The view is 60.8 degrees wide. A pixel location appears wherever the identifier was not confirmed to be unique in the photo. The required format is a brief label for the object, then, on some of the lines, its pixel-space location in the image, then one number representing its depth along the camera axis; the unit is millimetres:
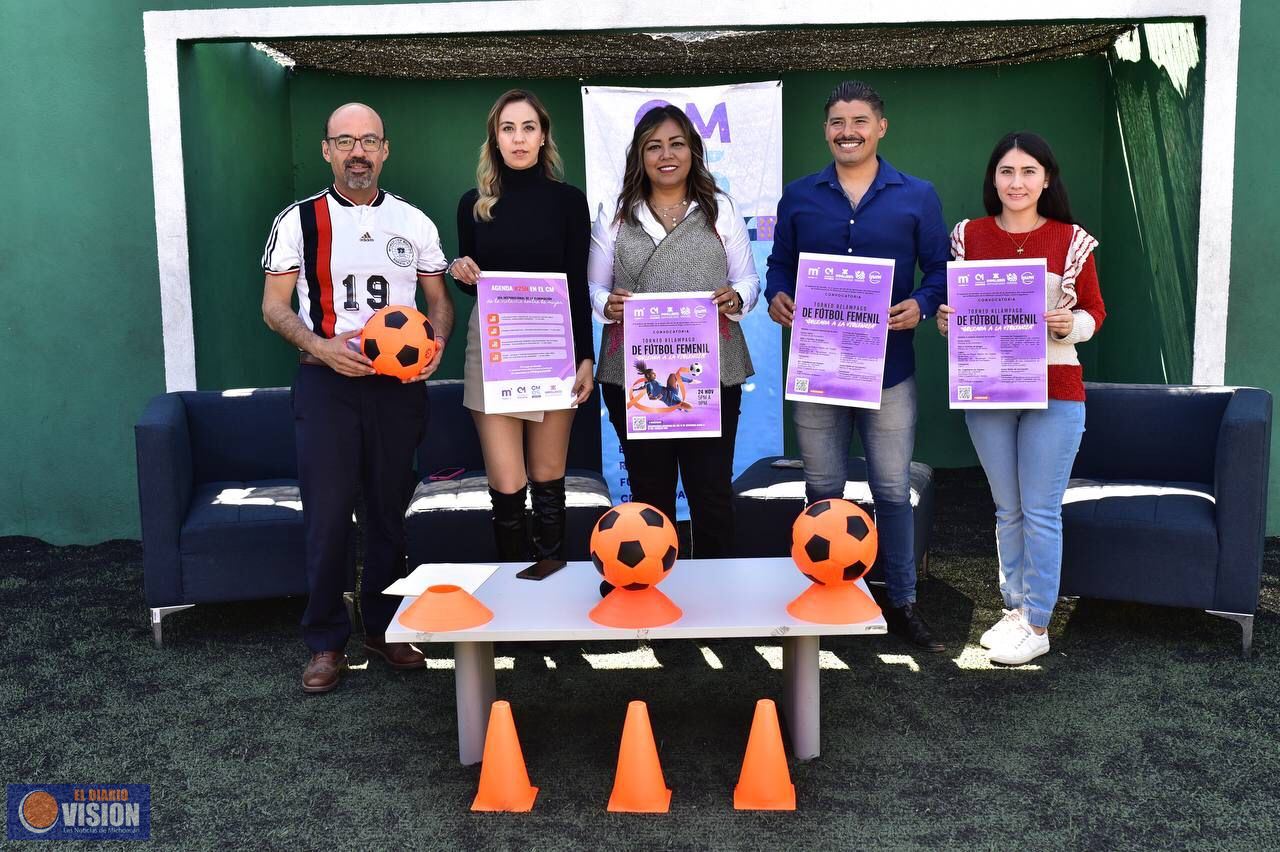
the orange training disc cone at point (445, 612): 2575
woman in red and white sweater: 3111
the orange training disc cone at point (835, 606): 2562
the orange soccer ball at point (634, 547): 2564
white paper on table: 2869
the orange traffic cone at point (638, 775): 2471
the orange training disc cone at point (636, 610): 2566
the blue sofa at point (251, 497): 3711
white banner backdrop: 5410
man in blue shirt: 3209
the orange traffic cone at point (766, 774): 2475
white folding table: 2547
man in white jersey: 3035
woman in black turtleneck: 3094
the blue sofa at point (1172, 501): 3447
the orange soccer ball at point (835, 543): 2574
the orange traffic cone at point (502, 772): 2498
